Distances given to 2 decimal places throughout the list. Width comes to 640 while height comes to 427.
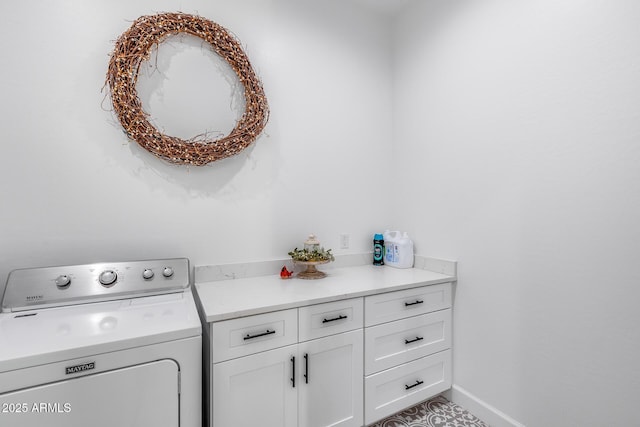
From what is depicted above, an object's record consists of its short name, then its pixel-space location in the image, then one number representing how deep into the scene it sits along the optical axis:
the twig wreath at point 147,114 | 1.52
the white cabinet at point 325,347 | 1.30
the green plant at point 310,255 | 1.82
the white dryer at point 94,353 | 0.92
